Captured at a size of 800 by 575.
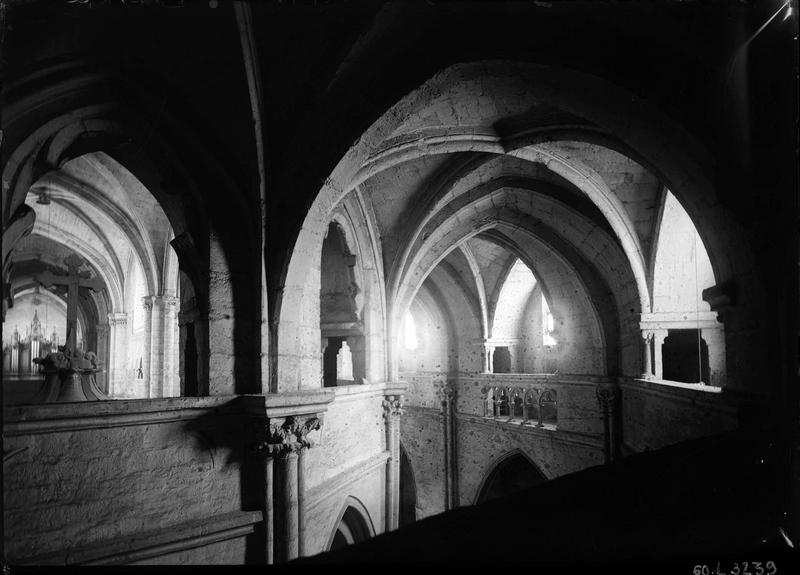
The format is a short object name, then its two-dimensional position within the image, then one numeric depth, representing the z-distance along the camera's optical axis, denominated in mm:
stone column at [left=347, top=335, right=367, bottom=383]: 8016
